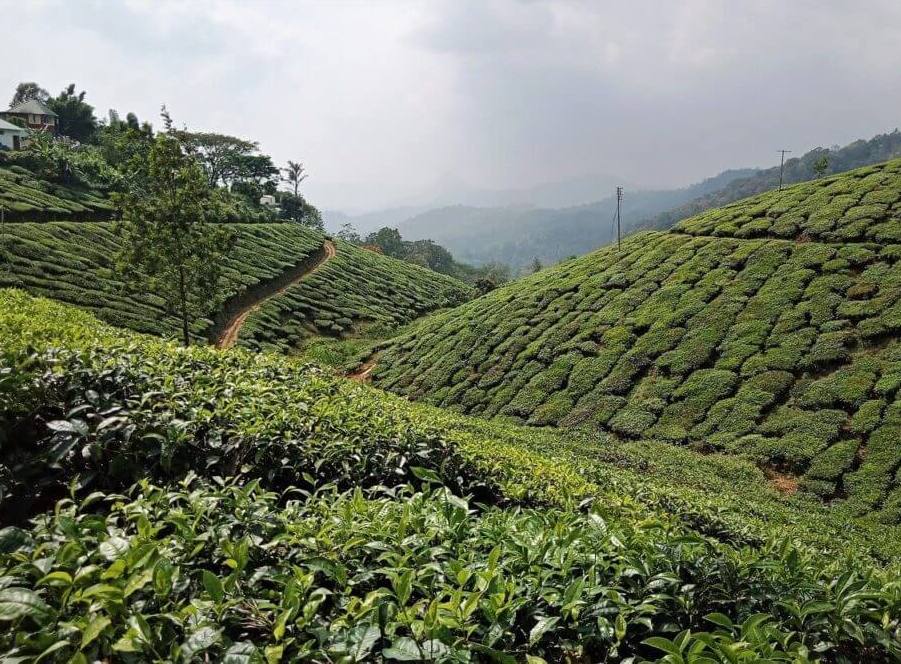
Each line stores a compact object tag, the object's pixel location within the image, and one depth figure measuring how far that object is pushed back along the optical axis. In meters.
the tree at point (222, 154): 79.19
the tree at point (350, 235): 104.50
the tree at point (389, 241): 98.56
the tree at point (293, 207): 81.31
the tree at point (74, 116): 68.56
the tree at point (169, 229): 18.86
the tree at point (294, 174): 88.19
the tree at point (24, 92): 78.44
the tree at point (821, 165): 60.75
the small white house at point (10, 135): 56.28
